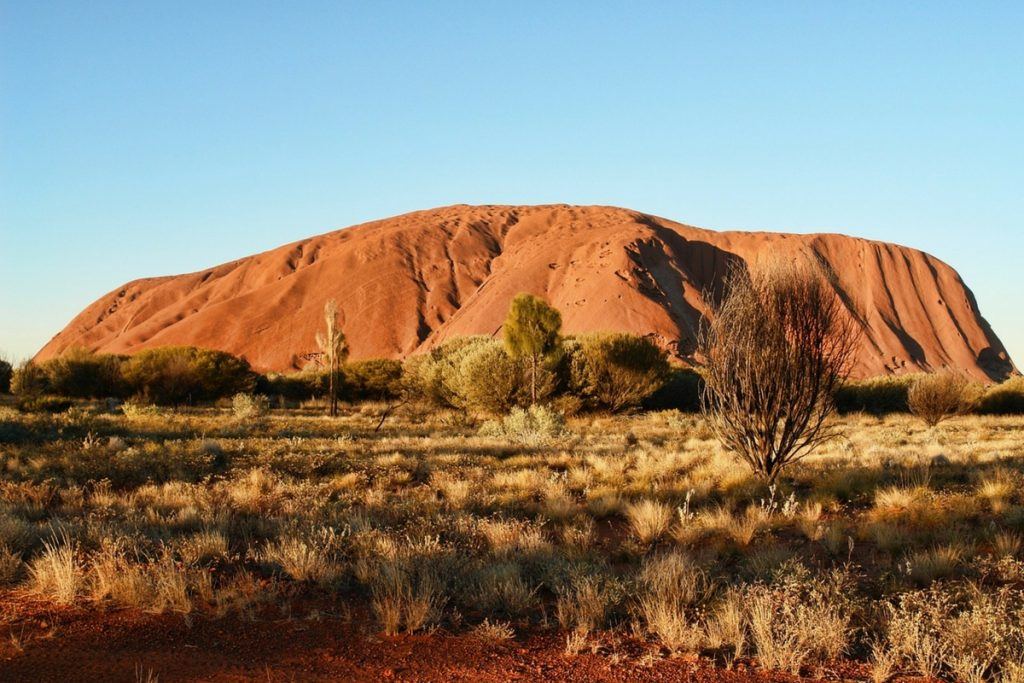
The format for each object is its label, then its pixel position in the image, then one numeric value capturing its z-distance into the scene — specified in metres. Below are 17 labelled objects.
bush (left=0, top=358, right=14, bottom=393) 36.09
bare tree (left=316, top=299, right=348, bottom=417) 33.31
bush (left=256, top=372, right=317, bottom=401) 40.66
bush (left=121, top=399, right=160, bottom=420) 24.18
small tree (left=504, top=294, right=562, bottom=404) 27.23
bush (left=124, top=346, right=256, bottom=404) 34.19
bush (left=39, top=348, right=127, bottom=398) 34.94
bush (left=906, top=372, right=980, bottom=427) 27.28
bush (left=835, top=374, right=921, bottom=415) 36.84
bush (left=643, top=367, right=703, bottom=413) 35.77
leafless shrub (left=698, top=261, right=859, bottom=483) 10.89
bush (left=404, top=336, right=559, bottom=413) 29.81
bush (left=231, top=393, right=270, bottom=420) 26.72
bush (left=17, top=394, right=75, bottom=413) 24.05
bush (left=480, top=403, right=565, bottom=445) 19.54
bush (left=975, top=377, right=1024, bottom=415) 34.84
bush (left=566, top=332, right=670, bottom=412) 31.97
